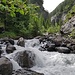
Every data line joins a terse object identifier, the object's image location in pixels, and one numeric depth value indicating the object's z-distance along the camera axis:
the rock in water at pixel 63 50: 13.81
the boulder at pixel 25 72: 7.02
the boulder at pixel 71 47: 14.45
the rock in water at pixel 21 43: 16.43
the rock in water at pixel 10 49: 12.16
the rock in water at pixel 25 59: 9.50
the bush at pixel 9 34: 23.99
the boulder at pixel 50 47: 15.06
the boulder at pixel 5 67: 6.77
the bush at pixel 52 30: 52.12
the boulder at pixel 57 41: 16.48
